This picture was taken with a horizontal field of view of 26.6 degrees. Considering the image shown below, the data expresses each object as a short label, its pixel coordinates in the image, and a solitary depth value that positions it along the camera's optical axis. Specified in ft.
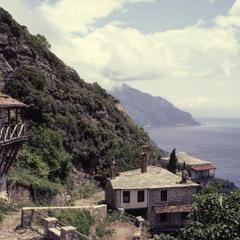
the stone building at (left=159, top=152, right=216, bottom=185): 257.55
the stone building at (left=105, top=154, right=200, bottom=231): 160.86
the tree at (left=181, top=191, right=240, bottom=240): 61.57
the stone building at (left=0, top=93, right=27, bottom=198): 109.60
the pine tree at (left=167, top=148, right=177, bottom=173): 221.25
